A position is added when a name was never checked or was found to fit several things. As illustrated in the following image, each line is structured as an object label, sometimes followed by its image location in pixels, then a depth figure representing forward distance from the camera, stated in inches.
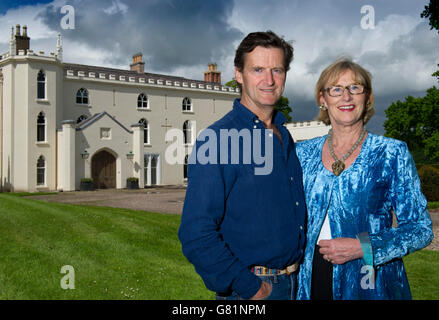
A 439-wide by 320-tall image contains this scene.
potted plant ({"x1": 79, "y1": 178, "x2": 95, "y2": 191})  1095.6
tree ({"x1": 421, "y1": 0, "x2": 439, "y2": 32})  559.2
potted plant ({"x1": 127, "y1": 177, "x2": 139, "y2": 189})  1183.6
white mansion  1086.4
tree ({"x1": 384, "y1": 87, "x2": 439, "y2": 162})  1291.8
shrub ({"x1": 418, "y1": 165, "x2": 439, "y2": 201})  742.5
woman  96.4
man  84.8
